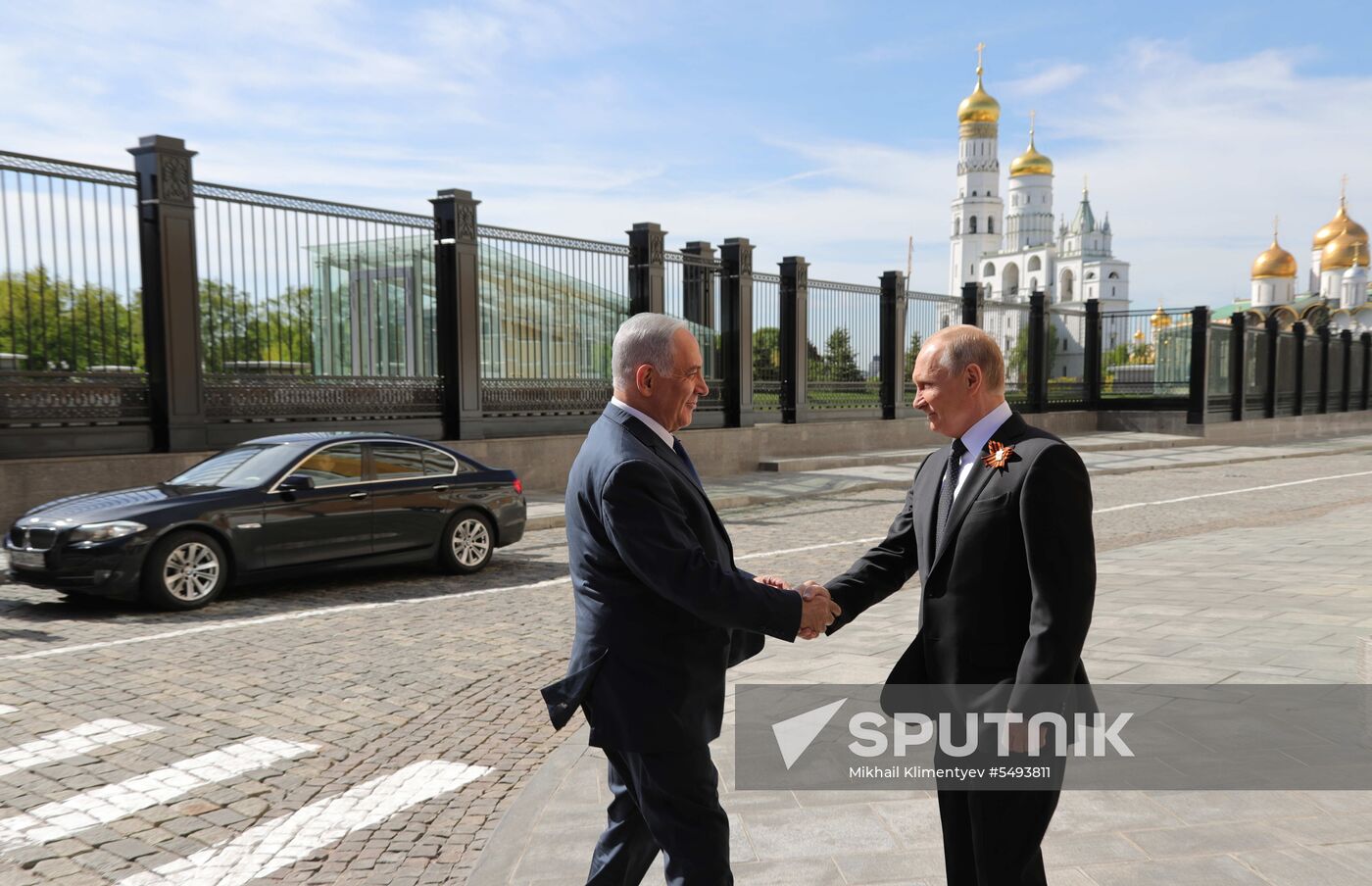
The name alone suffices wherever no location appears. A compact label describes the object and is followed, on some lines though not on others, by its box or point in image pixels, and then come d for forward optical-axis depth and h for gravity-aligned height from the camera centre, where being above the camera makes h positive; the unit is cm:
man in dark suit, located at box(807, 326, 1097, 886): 246 -48
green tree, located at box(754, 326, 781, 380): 2198 +47
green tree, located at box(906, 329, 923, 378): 2584 +61
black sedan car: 816 -116
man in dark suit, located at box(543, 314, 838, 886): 258 -57
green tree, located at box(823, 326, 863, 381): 2364 +38
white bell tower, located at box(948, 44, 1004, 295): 12838 +2204
